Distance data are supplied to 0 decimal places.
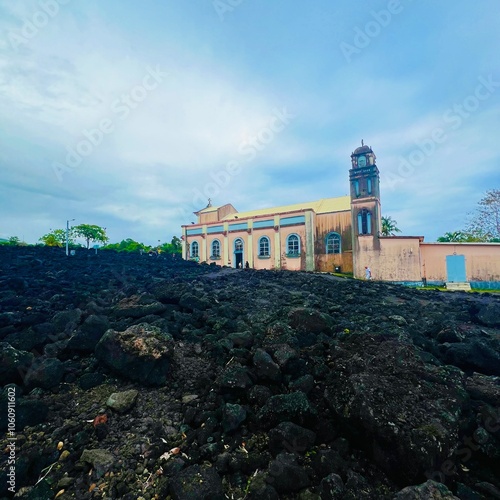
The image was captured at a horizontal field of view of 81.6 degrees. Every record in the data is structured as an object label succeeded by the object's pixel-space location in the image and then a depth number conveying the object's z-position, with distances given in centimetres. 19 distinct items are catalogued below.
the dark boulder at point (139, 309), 636
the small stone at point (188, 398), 402
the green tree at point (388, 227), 3521
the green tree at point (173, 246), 4419
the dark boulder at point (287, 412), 342
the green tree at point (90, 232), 5372
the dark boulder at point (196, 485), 261
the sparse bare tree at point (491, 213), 2962
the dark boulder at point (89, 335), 489
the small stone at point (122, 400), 379
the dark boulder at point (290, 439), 309
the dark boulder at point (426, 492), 231
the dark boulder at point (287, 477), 267
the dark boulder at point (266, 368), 409
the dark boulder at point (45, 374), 409
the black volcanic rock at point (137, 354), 434
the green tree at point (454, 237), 3376
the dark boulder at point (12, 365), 405
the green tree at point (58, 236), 4900
